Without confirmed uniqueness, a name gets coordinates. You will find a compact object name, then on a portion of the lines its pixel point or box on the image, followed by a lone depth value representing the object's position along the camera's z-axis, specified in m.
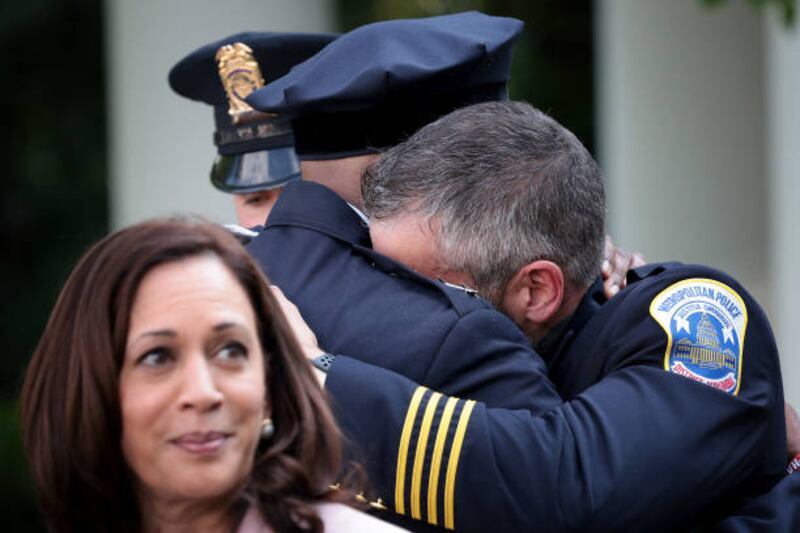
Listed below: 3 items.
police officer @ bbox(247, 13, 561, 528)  5.51
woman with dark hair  4.60
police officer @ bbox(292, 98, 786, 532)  5.33
